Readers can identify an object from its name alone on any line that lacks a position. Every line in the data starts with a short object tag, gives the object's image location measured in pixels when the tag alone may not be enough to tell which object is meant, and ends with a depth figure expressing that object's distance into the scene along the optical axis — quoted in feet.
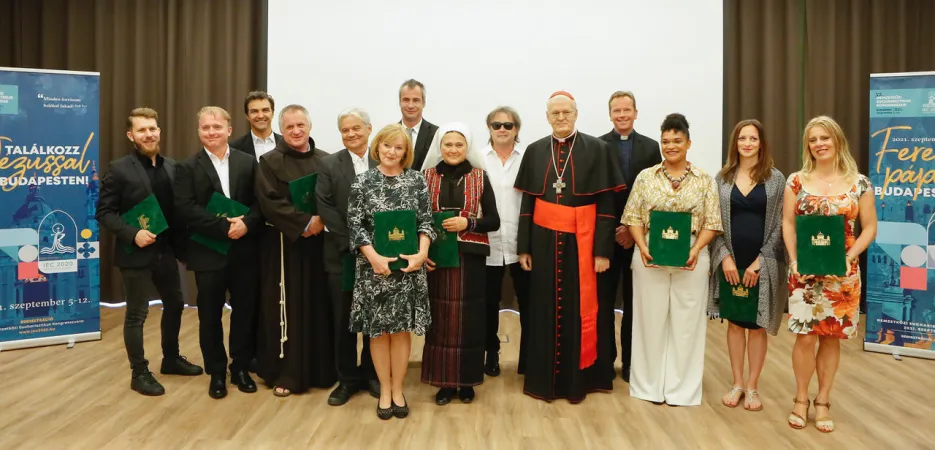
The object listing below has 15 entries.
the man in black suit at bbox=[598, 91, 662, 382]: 11.92
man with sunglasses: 12.05
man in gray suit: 10.45
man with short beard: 11.10
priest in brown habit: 10.94
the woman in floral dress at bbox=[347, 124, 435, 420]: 9.73
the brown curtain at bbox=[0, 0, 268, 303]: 18.38
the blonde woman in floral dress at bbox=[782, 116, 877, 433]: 9.49
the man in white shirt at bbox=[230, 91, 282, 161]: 12.28
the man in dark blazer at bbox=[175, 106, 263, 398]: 10.91
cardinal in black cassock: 10.89
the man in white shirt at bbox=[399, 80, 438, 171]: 13.06
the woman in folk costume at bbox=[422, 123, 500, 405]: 10.41
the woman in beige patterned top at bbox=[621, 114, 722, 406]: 10.27
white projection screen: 17.29
